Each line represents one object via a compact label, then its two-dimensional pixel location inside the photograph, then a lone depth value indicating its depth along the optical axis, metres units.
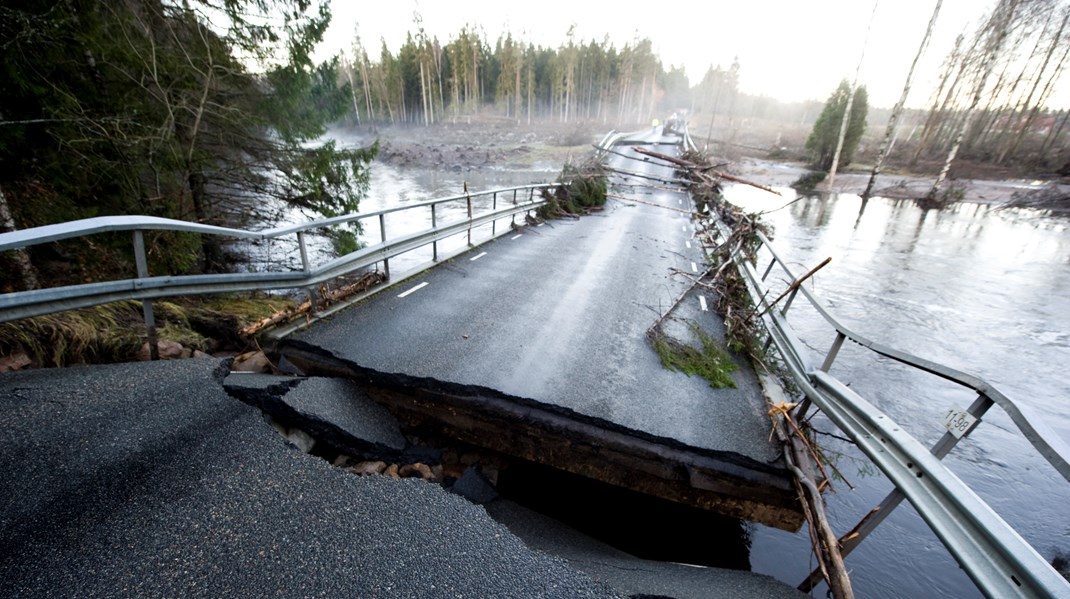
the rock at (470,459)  4.12
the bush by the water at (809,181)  29.53
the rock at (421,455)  3.81
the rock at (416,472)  3.63
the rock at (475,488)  3.66
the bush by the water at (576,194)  14.72
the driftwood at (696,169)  19.19
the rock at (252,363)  4.30
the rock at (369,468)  3.40
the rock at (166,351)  4.02
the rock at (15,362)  3.36
